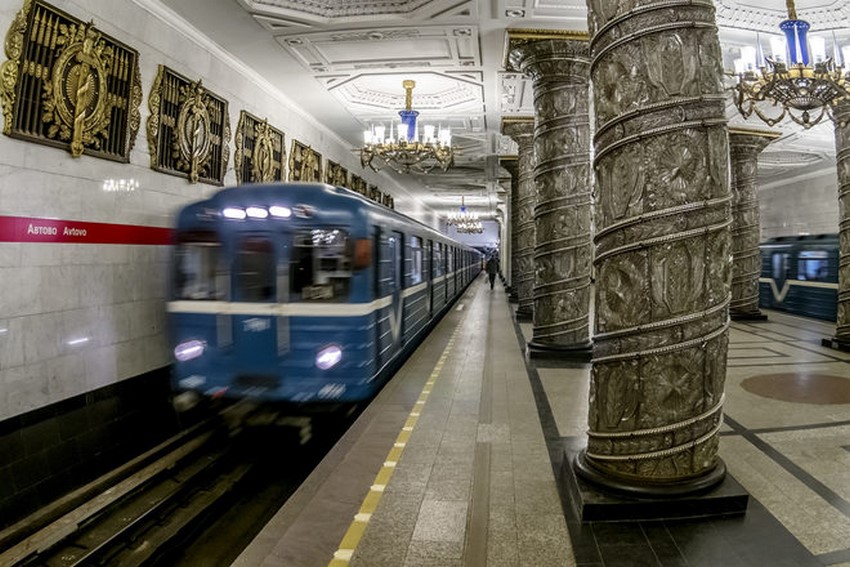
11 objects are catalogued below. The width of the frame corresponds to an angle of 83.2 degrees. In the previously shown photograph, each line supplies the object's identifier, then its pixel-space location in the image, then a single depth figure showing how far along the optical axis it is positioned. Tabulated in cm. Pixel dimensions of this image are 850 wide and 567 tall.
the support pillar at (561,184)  752
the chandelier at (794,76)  620
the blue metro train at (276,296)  477
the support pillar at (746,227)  1329
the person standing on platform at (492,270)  2483
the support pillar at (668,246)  291
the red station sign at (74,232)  492
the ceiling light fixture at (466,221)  3706
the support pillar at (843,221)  878
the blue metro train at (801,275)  1271
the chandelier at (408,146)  1057
